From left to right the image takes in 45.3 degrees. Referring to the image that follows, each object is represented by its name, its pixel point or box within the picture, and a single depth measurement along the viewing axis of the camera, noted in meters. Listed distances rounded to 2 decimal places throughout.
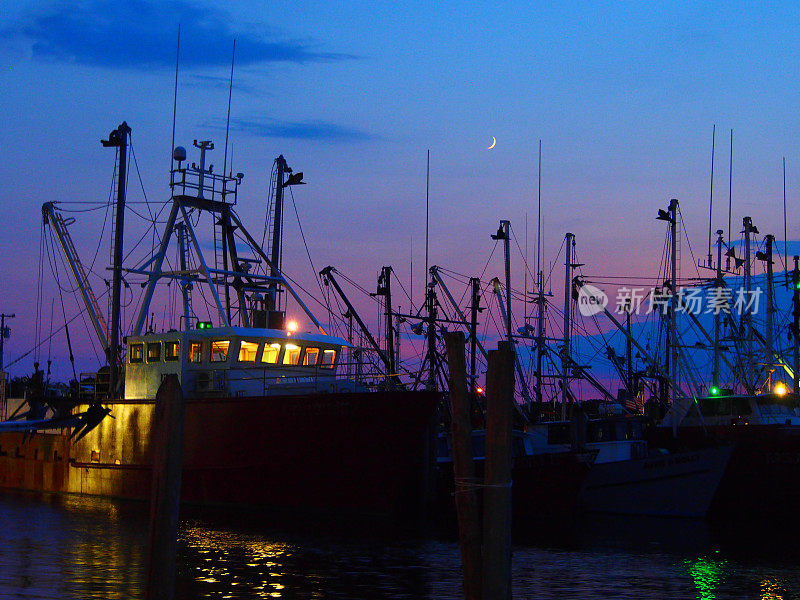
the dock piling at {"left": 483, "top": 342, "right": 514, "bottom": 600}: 11.20
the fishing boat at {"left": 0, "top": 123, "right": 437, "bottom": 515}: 25.52
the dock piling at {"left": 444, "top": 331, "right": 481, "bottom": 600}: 11.84
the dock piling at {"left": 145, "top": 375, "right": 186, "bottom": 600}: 11.52
